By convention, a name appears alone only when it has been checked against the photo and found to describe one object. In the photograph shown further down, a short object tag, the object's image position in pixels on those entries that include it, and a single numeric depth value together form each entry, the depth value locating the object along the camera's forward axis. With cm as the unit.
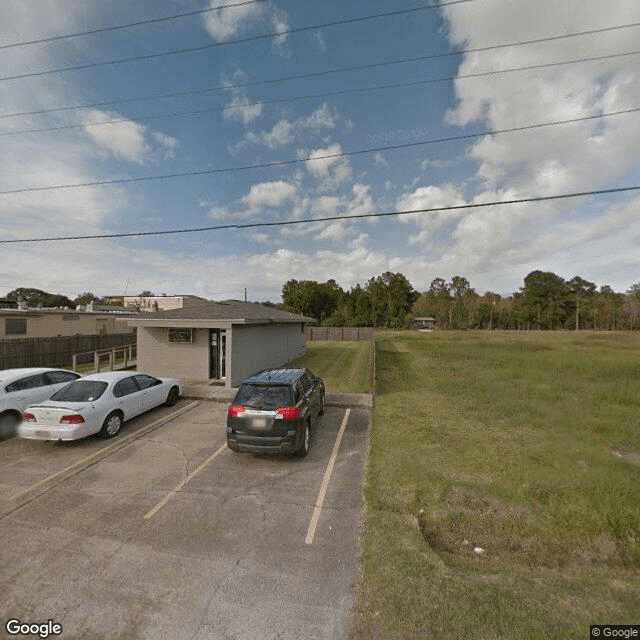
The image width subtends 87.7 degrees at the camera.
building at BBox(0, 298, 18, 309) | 3023
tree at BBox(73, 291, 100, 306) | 8648
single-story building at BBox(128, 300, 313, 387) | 1387
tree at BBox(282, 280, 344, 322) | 6144
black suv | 667
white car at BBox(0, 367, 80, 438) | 827
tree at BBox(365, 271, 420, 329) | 6812
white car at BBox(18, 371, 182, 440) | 734
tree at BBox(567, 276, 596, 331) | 8512
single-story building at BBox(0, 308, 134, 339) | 2067
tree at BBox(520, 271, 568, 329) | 8656
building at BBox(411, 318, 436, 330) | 9604
